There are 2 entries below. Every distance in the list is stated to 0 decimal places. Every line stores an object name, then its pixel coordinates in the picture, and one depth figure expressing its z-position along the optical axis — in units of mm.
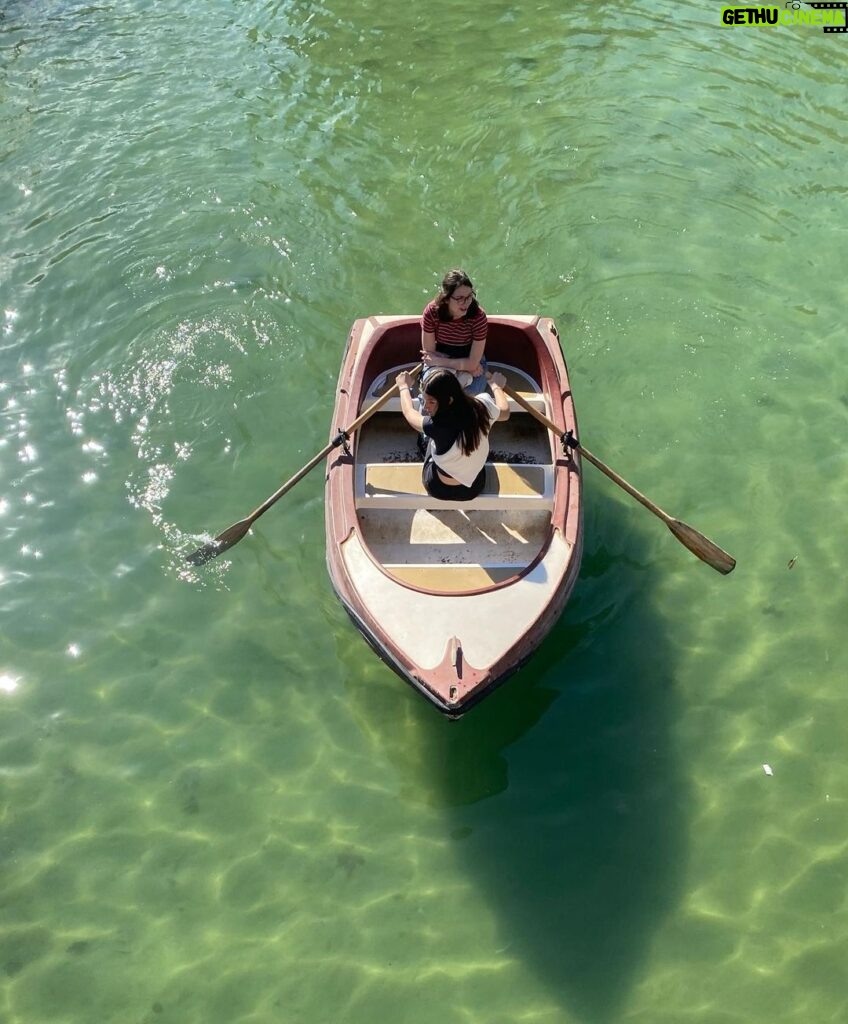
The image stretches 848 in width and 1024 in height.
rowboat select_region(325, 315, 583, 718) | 5973
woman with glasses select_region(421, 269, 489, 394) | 7250
